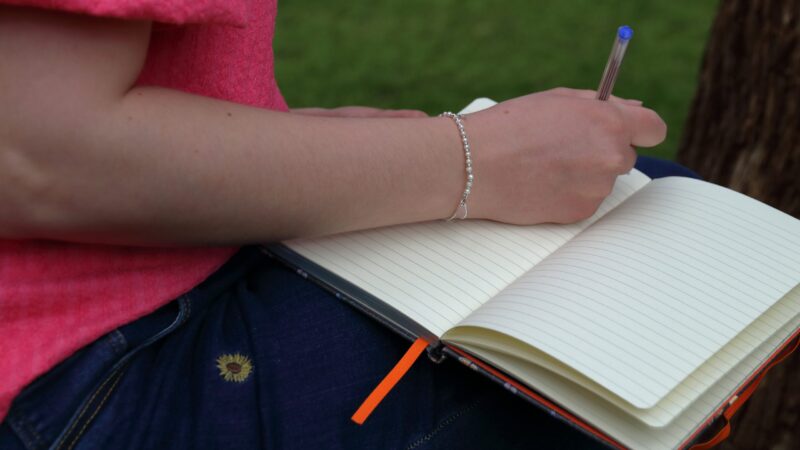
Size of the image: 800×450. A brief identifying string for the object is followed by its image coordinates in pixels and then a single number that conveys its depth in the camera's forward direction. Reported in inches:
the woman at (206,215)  45.7
